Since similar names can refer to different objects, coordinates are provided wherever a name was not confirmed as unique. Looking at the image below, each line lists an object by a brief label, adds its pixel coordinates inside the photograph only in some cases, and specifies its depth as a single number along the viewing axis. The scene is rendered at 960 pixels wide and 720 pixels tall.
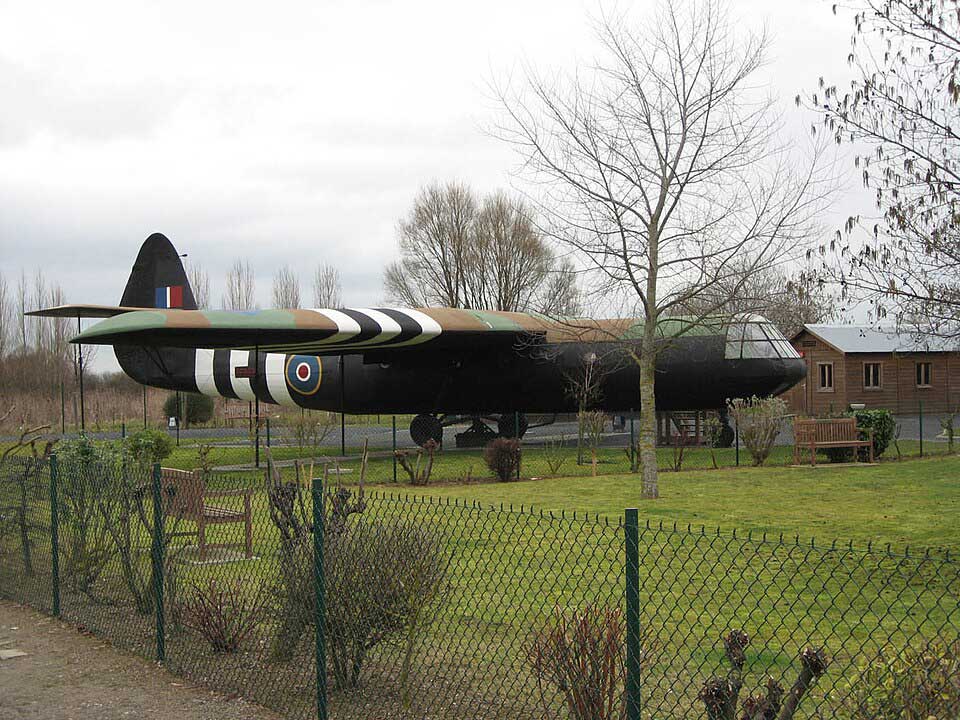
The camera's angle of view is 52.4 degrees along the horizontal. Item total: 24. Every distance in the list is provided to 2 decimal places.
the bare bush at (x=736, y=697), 3.81
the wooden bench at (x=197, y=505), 8.77
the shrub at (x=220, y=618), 7.02
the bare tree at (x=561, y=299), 43.31
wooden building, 41.00
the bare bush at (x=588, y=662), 4.64
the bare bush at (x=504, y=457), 19.44
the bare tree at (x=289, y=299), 57.47
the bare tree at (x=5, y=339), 55.19
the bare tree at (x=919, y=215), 7.91
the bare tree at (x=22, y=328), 55.56
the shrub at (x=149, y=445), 21.44
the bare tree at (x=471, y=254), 53.19
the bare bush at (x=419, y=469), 18.61
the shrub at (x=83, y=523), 8.41
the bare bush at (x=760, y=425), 21.19
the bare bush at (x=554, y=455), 21.08
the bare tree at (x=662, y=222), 14.85
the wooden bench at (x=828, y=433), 21.25
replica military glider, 21.67
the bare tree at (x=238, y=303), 57.92
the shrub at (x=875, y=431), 21.89
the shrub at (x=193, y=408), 46.34
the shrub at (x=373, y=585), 5.78
